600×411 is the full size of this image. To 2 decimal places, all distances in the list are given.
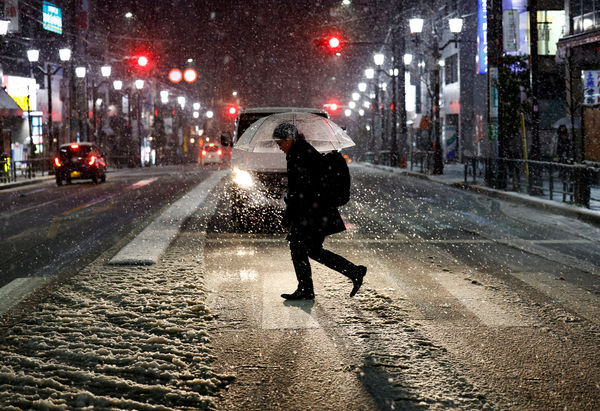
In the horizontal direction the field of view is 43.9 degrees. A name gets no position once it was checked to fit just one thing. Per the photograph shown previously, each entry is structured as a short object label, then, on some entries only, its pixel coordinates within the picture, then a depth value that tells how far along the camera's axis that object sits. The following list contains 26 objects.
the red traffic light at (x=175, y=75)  23.45
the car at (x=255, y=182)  14.23
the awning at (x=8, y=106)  39.44
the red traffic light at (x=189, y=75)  23.02
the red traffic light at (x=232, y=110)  39.47
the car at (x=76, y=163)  32.84
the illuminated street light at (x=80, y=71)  42.86
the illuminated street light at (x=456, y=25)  30.61
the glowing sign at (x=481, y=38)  40.78
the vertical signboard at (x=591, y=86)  26.17
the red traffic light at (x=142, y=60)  28.36
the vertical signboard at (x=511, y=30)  36.97
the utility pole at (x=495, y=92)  23.70
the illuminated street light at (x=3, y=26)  32.53
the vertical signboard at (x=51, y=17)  54.05
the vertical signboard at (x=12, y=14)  46.12
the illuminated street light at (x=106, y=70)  47.47
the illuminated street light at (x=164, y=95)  68.56
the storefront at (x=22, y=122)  47.25
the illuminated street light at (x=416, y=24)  33.25
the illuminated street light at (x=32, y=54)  36.62
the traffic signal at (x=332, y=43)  28.35
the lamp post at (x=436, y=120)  34.79
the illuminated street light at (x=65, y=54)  39.28
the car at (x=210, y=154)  70.12
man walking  7.03
